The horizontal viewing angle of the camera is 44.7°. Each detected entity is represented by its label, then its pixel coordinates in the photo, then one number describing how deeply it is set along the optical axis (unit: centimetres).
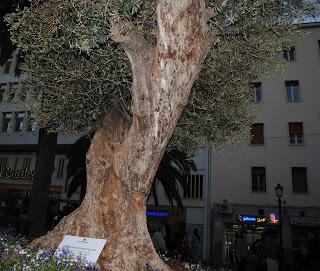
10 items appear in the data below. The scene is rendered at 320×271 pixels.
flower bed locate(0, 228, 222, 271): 499
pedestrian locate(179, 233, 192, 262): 1560
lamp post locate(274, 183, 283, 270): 2036
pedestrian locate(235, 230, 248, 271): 1476
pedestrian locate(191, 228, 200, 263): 1948
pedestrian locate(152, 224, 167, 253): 1247
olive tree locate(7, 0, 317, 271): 631
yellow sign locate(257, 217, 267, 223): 2733
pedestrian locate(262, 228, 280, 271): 1210
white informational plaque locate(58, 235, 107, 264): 591
